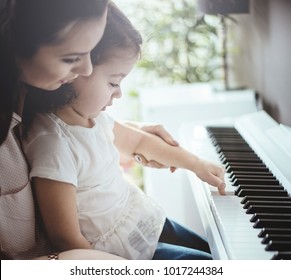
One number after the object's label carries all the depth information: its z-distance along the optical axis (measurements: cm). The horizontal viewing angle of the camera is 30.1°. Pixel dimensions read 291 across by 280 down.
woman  112
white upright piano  106
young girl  110
